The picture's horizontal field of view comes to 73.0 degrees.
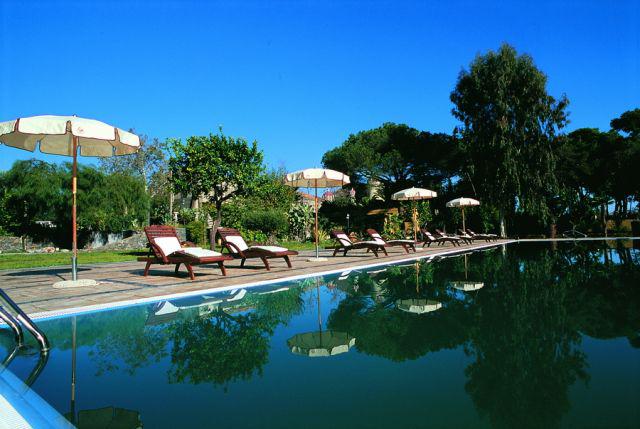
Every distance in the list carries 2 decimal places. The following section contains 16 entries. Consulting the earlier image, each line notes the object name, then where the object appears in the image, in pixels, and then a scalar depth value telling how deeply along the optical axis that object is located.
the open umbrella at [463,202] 22.09
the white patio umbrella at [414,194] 17.15
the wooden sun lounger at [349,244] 12.09
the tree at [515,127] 23.91
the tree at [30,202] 21.88
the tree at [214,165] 16.25
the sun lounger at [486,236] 22.01
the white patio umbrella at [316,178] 10.97
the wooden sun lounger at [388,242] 13.31
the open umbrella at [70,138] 6.13
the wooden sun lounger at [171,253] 7.12
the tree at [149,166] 34.94
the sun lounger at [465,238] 18.86
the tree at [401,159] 30.59
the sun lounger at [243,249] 8.52
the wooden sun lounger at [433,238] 17.11
